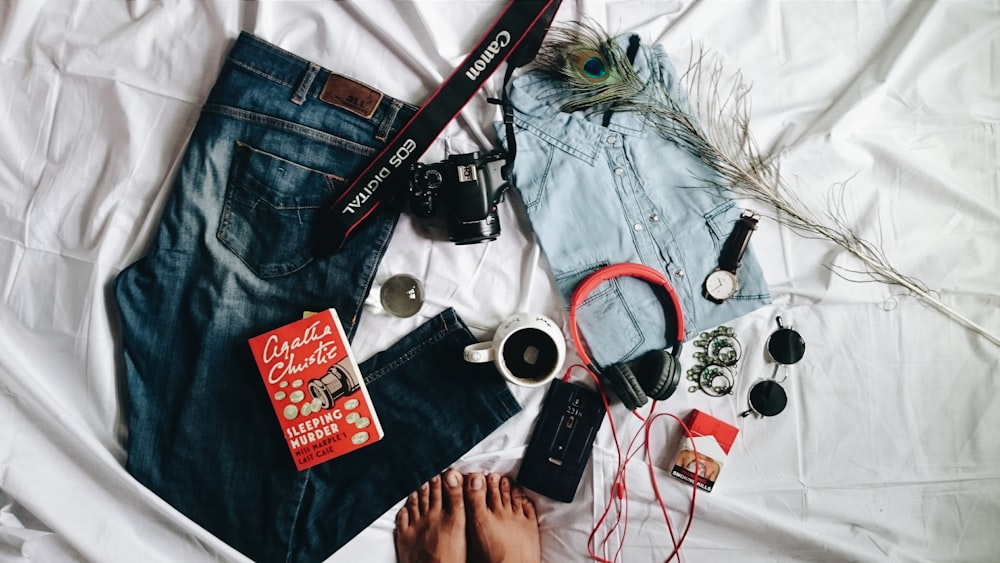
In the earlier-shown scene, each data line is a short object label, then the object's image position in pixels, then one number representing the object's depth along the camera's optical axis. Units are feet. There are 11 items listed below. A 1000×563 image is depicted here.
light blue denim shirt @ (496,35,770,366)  3.67
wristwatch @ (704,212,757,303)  3.62
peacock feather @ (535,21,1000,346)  3.60
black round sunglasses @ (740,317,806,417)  3.67
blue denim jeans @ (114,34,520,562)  3.50
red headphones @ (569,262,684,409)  3.49
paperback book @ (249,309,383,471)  3.47
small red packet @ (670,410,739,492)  3.66
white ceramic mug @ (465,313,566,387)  3.42
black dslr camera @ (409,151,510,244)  3.41
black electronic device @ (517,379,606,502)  3.66
